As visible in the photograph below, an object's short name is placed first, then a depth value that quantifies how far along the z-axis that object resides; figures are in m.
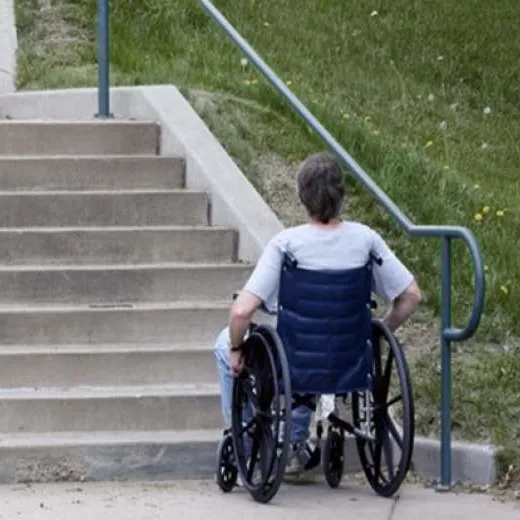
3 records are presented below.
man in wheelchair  13.63
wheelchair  13.52
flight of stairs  14.84
